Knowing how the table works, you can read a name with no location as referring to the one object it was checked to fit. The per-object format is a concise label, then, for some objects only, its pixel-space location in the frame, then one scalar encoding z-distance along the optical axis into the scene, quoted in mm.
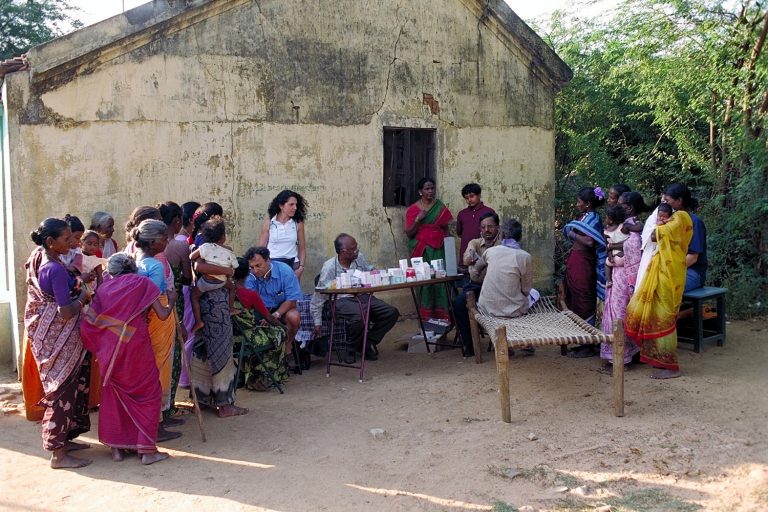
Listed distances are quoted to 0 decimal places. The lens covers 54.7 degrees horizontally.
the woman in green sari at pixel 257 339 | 5992
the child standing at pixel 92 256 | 5262
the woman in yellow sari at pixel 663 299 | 6207
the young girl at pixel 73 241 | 4652
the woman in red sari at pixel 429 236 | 8516
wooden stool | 7176
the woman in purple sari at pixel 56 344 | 4512
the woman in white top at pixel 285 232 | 7406
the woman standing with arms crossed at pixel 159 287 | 4766
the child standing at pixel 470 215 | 8336
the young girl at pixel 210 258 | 5406
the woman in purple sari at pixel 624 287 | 6480
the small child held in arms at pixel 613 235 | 6605
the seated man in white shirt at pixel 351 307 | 6977
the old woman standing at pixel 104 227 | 6277
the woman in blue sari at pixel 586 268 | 7047
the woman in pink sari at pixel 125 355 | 4562
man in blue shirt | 6500
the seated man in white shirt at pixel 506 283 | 6422
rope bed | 5277
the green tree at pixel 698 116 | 9070
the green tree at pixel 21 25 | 16781
